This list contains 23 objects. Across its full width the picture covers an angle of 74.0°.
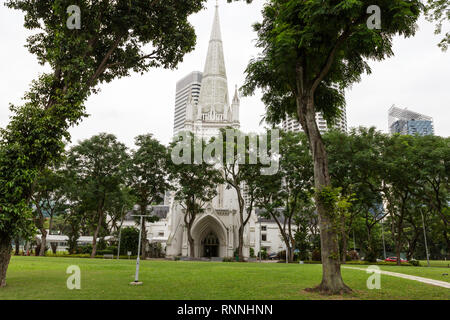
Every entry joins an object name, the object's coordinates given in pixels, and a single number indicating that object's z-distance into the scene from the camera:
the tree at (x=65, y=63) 10.88
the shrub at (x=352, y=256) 39.36
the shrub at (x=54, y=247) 45.32
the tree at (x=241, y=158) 32.41
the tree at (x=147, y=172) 35.12
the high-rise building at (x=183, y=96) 182.84
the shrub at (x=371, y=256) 35.37
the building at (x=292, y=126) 150.73
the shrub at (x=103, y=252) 41.43
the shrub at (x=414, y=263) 33.61
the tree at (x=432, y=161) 24.47
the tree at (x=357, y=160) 27.06
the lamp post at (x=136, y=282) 11.23
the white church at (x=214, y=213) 43.91
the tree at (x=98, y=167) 35.41
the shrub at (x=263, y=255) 54.31
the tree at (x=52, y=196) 35.03
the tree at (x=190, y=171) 34.53
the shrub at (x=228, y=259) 36.38
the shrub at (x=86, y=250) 42.53
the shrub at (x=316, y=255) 38.88
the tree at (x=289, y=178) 30.48
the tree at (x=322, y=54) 9.98
